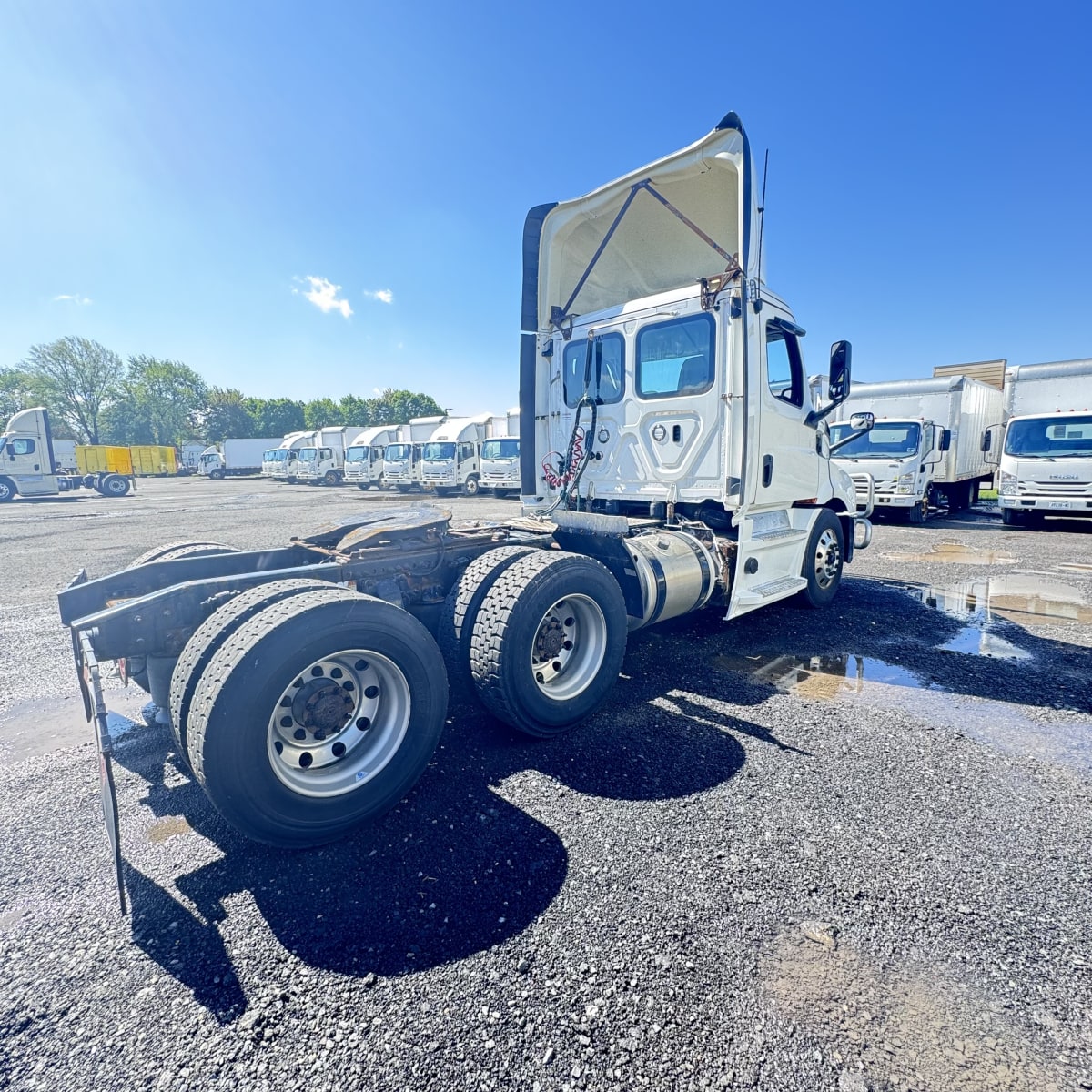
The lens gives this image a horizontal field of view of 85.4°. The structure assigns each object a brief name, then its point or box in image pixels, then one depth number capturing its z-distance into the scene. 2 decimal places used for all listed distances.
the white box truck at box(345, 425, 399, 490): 34.06
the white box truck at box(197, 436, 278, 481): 53.49
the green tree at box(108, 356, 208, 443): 74.81
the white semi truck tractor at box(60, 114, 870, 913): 2.61
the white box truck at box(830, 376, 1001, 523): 13.59
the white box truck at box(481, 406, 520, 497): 23.08
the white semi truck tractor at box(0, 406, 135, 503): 26.25
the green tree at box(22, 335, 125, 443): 70.25
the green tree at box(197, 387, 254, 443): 77.88
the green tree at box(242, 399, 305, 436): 78.81
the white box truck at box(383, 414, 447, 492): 30.05
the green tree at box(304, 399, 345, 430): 81.00
